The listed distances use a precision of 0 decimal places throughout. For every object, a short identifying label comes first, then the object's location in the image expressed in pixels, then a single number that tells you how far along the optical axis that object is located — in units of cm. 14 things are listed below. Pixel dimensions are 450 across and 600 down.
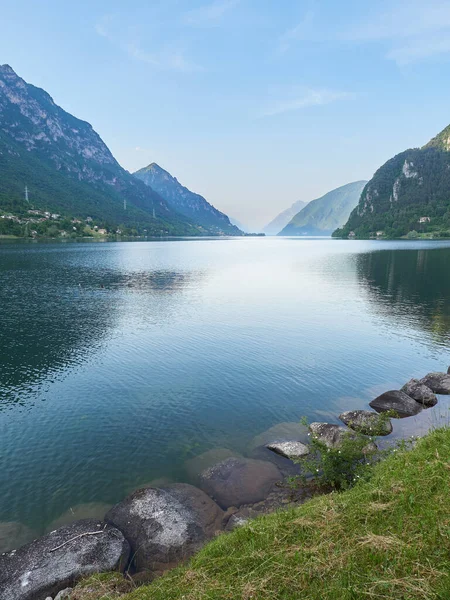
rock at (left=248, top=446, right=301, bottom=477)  2174
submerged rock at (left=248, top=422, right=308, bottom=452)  2528
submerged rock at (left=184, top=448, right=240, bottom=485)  2182
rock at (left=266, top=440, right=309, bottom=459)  2286
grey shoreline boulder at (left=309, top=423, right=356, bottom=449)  2268
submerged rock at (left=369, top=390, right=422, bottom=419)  2922
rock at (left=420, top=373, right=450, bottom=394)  3316
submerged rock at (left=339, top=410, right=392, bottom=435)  2419
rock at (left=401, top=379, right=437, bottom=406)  3100
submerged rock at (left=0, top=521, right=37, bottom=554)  1613
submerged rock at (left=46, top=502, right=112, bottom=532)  1769
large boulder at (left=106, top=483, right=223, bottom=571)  1544
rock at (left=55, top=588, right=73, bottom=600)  1228
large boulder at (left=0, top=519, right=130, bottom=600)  1328
